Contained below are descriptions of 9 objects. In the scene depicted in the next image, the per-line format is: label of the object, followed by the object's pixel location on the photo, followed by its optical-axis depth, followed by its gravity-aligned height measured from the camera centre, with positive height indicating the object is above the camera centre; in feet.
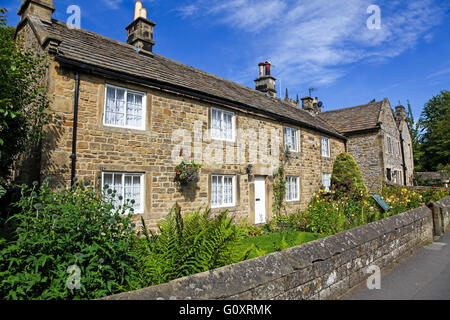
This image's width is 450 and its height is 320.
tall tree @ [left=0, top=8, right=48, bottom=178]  17.30 +6.18
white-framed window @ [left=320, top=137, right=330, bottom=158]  57.93 +7.95
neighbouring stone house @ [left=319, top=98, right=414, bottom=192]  67.36 +11.33
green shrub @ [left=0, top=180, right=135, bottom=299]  8.75 -2.40
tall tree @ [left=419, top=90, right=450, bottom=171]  127.95 +24.57
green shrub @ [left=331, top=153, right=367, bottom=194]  52.90 +2.00
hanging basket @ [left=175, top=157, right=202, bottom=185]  29.17 +1.47
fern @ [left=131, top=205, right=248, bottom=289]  11.32 -2.99
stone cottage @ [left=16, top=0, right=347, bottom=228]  23.49 +6.50
